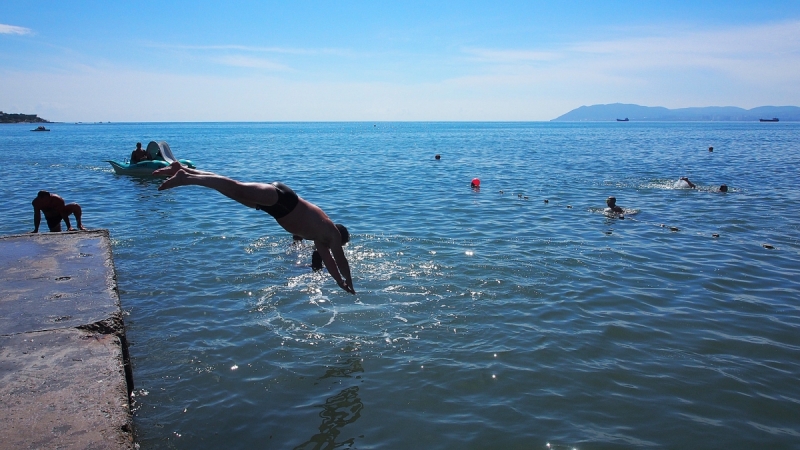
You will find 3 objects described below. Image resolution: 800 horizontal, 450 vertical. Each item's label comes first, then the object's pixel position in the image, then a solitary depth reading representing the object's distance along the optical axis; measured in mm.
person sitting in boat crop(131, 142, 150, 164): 29975
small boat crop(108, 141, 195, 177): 28781
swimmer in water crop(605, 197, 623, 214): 17386
